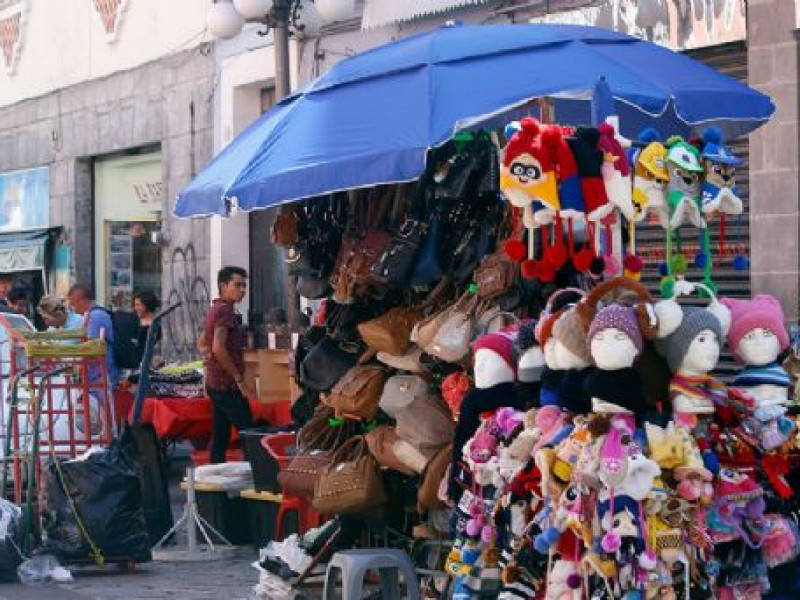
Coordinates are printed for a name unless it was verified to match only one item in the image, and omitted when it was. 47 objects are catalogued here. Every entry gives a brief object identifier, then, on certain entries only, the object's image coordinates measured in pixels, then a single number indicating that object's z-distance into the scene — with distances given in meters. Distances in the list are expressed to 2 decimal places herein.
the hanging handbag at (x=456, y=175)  8.62
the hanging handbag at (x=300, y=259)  9.99
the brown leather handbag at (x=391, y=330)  9.04
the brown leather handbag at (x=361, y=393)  9.16
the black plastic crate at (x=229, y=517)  12.35
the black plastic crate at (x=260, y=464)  11.33
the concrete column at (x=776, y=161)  12.05
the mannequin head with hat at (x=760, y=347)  6.98
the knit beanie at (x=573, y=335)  6.82
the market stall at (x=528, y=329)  6.68
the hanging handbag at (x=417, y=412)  8.68
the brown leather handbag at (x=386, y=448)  8.84
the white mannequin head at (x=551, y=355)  6.96
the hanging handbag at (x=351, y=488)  9.07
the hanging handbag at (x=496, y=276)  8.20
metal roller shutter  12.43
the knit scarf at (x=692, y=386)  6.75
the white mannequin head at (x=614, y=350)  6.60
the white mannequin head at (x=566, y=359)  6.84
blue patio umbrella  8.07
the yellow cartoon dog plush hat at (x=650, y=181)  7.11
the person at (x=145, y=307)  16.52
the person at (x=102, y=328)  14.80
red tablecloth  14.79
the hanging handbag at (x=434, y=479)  8.54
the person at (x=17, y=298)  17.31
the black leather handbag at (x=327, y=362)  9.65
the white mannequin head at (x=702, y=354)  6.72
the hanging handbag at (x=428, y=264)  8.91
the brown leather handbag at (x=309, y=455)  9.62
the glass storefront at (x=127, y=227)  21.44
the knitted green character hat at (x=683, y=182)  7.09
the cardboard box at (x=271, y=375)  15.42
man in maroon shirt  14.10
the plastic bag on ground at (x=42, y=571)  11.18
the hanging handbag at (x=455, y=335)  8.35
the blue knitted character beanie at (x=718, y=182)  7.20
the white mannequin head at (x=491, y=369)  7.57
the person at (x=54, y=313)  15.53
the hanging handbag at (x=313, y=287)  9.91
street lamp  15.76
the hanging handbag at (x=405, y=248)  8.93
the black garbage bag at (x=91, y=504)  11.18
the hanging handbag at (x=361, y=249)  9.25
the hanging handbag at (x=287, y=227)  10.00
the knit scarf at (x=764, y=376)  6.98
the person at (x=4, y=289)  18.40
